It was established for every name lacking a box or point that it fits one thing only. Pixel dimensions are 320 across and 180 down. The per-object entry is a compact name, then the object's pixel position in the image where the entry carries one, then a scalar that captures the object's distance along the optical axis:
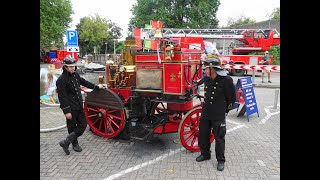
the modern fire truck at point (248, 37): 18.91
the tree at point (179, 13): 32.75
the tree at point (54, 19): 31.44
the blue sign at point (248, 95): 6.94
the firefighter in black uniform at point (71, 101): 4.47
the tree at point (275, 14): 51.75
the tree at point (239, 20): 59.09
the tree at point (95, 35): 41.50
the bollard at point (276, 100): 8.09
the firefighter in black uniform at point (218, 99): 4.02
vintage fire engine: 4.52
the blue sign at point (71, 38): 7.61
